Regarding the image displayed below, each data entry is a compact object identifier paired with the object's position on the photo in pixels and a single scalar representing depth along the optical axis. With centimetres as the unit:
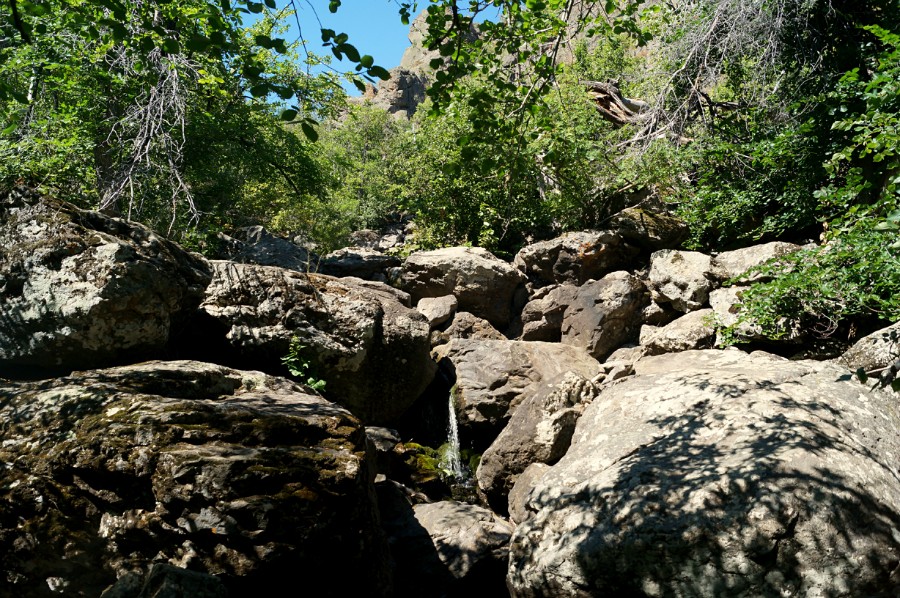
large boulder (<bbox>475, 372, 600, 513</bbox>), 816
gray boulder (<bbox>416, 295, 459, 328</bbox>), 1272
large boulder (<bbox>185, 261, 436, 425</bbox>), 805
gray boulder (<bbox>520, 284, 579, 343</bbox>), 1259
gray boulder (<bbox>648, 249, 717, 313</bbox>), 1123
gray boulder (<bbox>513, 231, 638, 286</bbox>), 1323
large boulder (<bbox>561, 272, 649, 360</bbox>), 1156
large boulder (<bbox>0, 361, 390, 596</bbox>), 429
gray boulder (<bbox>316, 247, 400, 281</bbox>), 1468
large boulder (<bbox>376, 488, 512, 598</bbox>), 631
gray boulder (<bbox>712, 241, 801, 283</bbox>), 1074
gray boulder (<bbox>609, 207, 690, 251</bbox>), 1326
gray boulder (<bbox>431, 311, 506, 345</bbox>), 1234
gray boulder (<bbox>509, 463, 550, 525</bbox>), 773
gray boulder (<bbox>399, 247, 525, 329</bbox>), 1324
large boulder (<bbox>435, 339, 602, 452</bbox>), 995
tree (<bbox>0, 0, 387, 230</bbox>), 439
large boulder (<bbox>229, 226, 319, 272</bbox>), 1437
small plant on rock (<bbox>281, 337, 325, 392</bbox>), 812
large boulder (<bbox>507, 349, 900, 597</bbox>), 458
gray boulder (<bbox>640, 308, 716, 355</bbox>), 1030
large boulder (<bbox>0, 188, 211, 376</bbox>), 637
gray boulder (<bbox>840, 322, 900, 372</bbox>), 730
